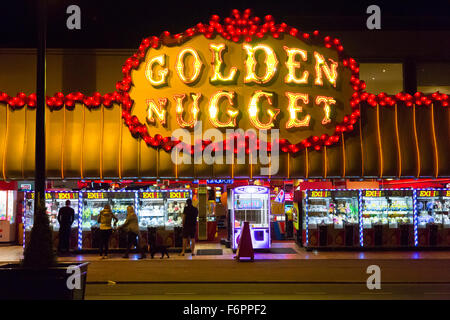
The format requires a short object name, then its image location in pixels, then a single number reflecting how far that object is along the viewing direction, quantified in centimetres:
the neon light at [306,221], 1822
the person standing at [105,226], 1689
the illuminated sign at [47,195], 1808
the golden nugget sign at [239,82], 1691
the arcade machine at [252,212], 1773
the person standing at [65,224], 1742
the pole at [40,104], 984
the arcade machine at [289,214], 2286
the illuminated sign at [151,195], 1812
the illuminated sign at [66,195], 1816
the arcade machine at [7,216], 2062
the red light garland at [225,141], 1678
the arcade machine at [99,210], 1803
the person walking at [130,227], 1689
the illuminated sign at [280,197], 2312
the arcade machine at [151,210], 1812
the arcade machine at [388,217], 1834
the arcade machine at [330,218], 1823
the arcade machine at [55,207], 1802
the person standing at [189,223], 1714
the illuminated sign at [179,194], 1817
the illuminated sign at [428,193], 1847
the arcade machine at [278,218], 2258
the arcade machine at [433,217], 1836
